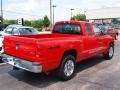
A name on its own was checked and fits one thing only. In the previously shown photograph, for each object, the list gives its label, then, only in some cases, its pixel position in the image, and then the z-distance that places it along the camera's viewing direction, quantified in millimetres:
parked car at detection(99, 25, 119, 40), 8718
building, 28872
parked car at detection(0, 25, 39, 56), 6418
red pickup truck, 2568
